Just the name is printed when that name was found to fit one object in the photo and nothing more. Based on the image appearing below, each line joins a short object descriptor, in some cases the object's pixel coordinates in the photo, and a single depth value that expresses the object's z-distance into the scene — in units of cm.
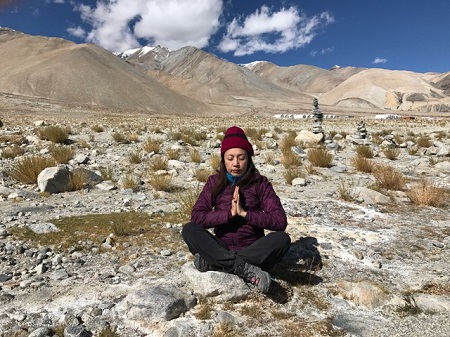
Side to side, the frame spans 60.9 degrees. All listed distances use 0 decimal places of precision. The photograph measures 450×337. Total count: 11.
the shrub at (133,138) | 1541
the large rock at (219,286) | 354
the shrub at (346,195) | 720
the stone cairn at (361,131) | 1742
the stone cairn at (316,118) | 1770
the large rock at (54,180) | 726
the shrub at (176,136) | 1682
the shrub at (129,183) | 782
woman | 369
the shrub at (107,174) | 843
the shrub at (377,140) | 1758
